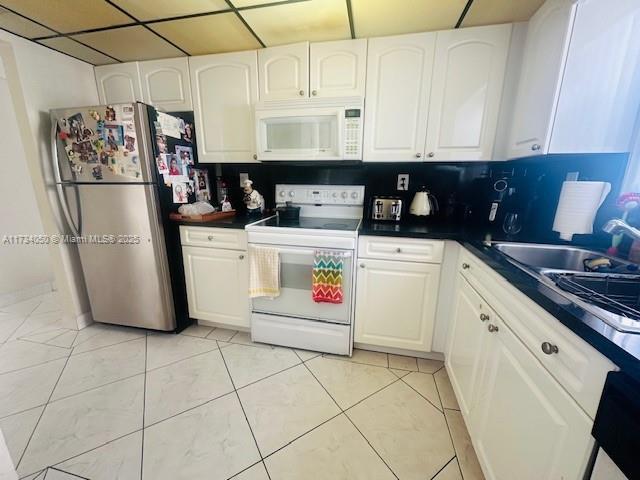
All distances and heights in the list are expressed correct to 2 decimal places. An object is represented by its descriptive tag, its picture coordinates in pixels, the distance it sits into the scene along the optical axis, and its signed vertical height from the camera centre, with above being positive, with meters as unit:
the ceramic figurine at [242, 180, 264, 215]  2.03 -0.14
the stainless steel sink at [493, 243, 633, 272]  1.21 -0.34
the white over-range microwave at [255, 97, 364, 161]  1.58 +0.32
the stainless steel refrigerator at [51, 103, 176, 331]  1.63 -0.20
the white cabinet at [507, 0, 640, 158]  1.02 +0.44
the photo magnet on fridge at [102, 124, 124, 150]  1.62 +0.26
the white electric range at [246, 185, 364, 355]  1.59 -0.74
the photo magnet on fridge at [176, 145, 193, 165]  1.90 +0.18
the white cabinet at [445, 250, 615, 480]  0.58 -0.60
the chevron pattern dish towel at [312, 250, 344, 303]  1.56 -0.58
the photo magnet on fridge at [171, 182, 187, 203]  1.87 -0.10
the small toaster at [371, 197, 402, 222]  1.83 -0.19
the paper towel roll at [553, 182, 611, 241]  1.17 -0.10
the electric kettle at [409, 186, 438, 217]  1.80 -0.15
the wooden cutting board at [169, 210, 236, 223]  1.83 -0.27
